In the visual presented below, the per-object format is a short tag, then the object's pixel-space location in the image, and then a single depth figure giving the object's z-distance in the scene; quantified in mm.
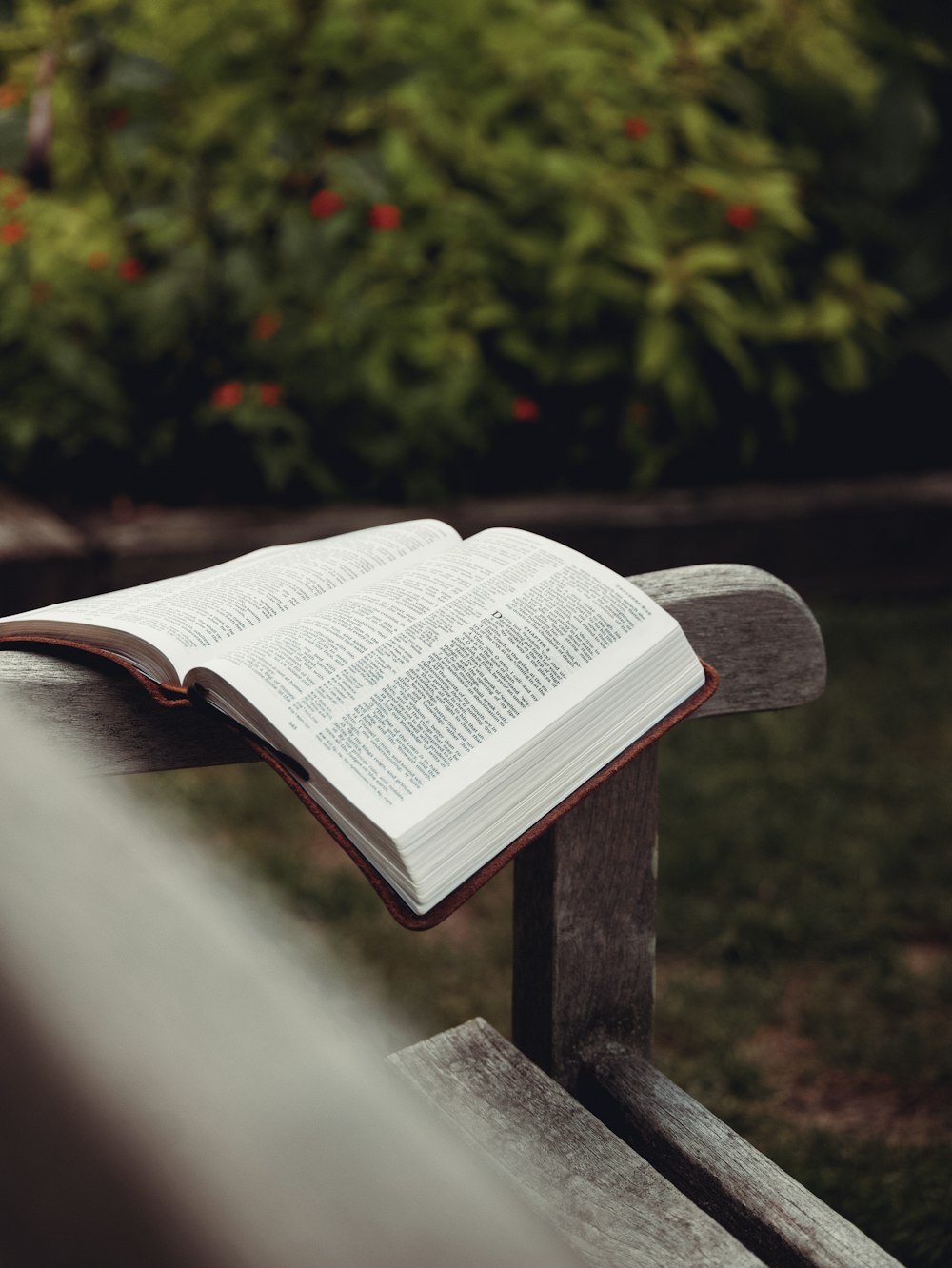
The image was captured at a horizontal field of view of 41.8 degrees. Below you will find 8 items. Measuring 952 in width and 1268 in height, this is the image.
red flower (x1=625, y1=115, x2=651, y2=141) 3336
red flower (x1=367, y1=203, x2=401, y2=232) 3059
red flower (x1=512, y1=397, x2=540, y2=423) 3342
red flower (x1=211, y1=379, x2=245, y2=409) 3090
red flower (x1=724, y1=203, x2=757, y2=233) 3307
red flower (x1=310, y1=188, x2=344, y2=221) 3080
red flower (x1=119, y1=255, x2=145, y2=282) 3143
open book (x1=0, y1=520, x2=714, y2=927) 792
